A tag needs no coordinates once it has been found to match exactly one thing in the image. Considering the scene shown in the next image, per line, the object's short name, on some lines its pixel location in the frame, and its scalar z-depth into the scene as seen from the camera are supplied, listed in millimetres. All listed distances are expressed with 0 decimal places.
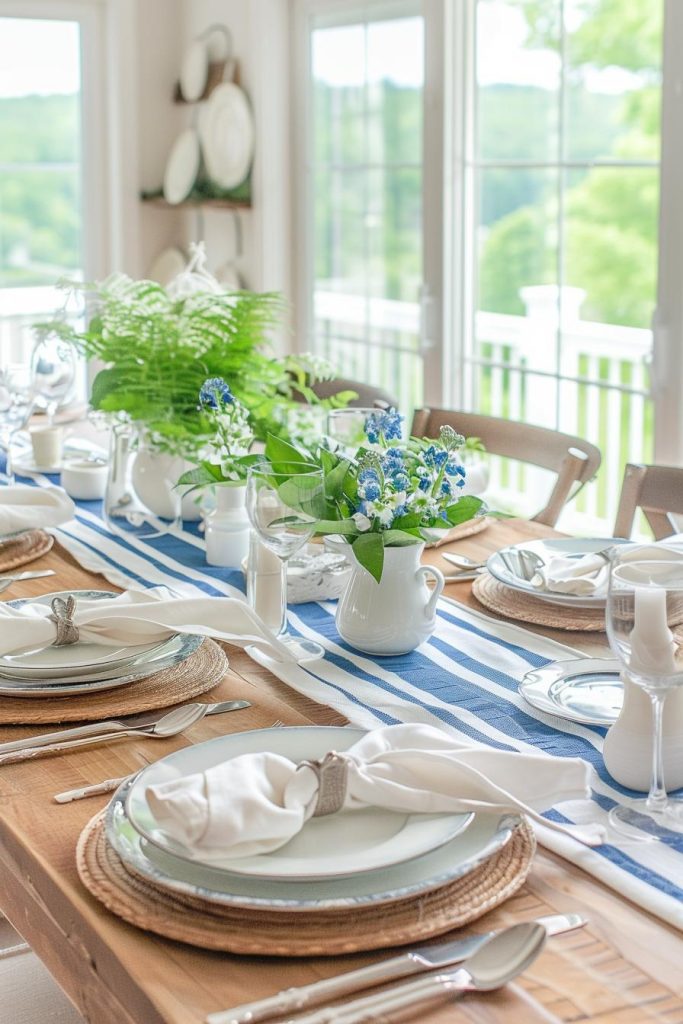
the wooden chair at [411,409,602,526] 2115
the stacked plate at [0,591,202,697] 1218
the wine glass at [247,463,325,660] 1296
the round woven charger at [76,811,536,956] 791
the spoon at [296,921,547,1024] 736
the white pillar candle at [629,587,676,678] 942
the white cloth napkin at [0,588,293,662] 1296
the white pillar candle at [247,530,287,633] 1420
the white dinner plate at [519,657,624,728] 1165
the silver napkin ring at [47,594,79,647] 1311
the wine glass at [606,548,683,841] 944
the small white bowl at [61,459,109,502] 2111
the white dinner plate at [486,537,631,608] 1463
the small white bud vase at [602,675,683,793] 1016
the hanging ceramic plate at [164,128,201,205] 4441
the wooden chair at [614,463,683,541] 1974
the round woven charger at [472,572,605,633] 1436
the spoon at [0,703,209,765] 1098
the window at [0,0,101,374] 4543
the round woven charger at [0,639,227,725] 1176
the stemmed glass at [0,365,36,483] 1993
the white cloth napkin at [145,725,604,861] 846
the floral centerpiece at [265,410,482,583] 1278
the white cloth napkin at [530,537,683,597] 1500
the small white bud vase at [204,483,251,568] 1688
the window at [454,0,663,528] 3242
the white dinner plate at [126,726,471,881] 835
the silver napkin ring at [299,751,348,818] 897
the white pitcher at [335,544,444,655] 1335
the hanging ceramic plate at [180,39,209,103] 4355
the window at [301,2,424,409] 3805
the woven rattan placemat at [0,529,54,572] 1719
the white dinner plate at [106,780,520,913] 806
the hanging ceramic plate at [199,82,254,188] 4238
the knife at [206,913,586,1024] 731
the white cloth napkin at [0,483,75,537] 1787
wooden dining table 752
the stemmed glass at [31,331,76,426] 2186
